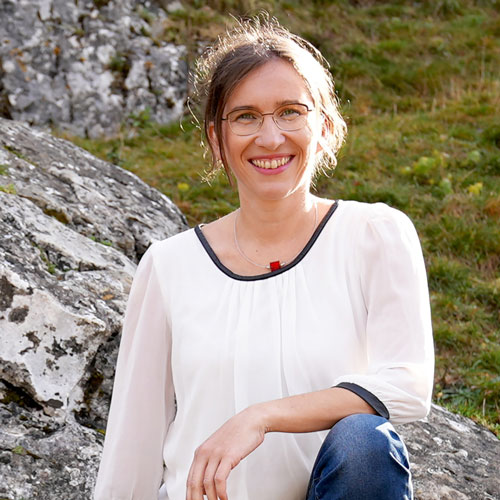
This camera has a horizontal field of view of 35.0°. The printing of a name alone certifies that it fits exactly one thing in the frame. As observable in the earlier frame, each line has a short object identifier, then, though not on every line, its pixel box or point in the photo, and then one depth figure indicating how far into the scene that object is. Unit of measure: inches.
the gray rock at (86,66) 261.1
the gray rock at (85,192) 137.6
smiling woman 77.8
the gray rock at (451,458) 107.2
